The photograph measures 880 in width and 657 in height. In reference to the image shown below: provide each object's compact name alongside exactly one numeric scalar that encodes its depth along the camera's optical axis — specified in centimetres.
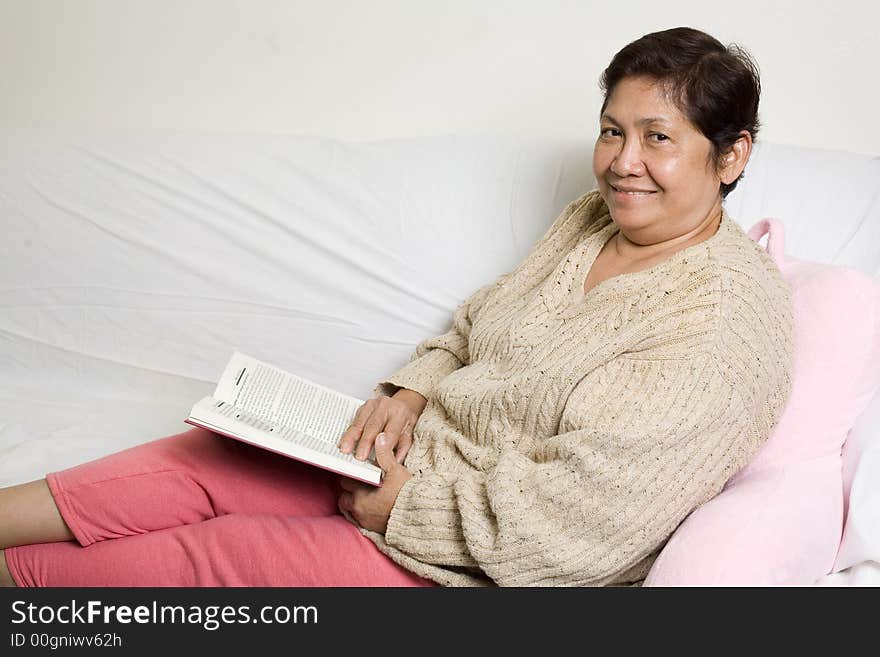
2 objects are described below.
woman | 123
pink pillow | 120
